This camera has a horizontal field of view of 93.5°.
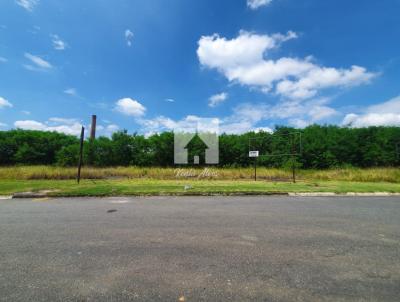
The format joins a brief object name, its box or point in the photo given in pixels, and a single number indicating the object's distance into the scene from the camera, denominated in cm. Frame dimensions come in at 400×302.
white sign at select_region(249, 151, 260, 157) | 1536
